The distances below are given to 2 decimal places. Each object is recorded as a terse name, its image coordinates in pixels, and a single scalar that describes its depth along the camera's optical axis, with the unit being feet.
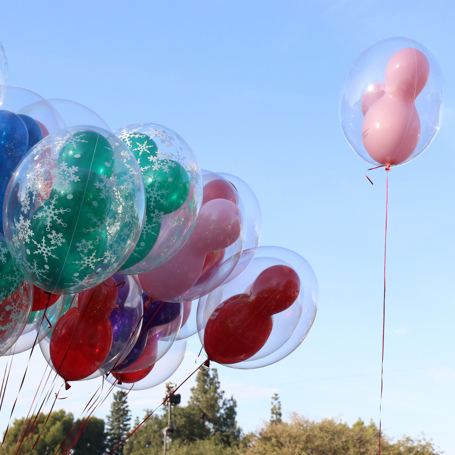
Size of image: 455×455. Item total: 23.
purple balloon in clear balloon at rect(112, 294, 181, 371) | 14.52
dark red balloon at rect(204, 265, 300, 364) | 13.42
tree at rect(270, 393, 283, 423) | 118.09
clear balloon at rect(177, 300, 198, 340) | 16.60
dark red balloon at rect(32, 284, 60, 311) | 12.31
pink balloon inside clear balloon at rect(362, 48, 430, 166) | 14.44
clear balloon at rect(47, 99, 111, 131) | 13.03
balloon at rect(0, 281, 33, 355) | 11.04
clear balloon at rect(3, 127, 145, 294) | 9.48
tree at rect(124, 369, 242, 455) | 108.68
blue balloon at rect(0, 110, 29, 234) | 11.46
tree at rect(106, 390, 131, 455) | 123.44
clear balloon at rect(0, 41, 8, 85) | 15.28
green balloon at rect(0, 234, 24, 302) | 10.77
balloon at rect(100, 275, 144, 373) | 13.14
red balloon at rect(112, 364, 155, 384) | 16.05
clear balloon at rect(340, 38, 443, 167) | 14.49
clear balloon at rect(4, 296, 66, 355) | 13.24
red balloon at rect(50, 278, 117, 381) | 12.65
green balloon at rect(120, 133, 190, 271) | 11.36
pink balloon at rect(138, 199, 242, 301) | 12.73
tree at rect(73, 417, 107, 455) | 111.34
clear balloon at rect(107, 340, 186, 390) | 16.40
